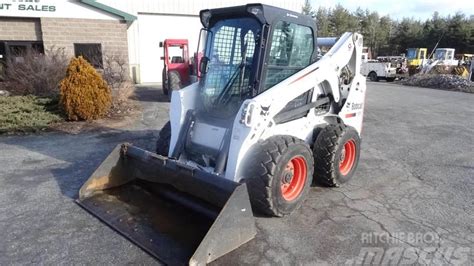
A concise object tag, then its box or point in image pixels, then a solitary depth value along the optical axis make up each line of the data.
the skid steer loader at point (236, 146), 3.63
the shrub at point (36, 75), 11.17
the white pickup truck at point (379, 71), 26.78
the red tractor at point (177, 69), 13.73
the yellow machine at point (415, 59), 29.48
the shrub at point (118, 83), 11.48
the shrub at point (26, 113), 8.44
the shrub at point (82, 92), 9.09
